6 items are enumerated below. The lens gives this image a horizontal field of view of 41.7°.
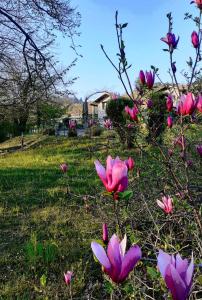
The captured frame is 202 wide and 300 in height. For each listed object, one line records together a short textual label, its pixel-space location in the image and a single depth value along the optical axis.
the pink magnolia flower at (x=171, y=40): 1.27
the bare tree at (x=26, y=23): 6.52
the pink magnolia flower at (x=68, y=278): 1.35
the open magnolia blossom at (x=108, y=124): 2.80
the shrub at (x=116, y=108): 8.38
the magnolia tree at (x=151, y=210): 0.50
